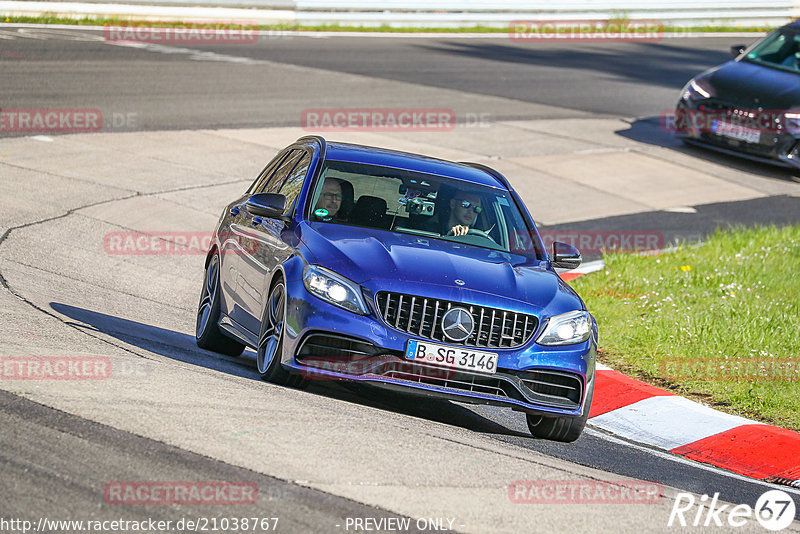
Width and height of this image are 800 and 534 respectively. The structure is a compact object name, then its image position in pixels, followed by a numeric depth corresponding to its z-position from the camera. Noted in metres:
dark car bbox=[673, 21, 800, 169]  38.47
